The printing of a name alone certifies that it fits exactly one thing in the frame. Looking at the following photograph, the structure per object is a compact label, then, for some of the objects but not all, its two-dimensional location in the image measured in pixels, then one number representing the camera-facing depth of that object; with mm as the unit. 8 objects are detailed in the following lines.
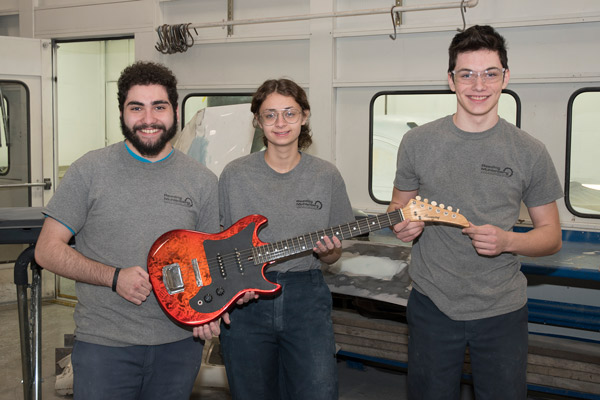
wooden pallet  3769
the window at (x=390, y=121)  5102
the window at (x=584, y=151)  4477
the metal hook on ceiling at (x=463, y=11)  4573
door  6422
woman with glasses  2482
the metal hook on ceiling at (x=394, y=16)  4823
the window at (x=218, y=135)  4641
